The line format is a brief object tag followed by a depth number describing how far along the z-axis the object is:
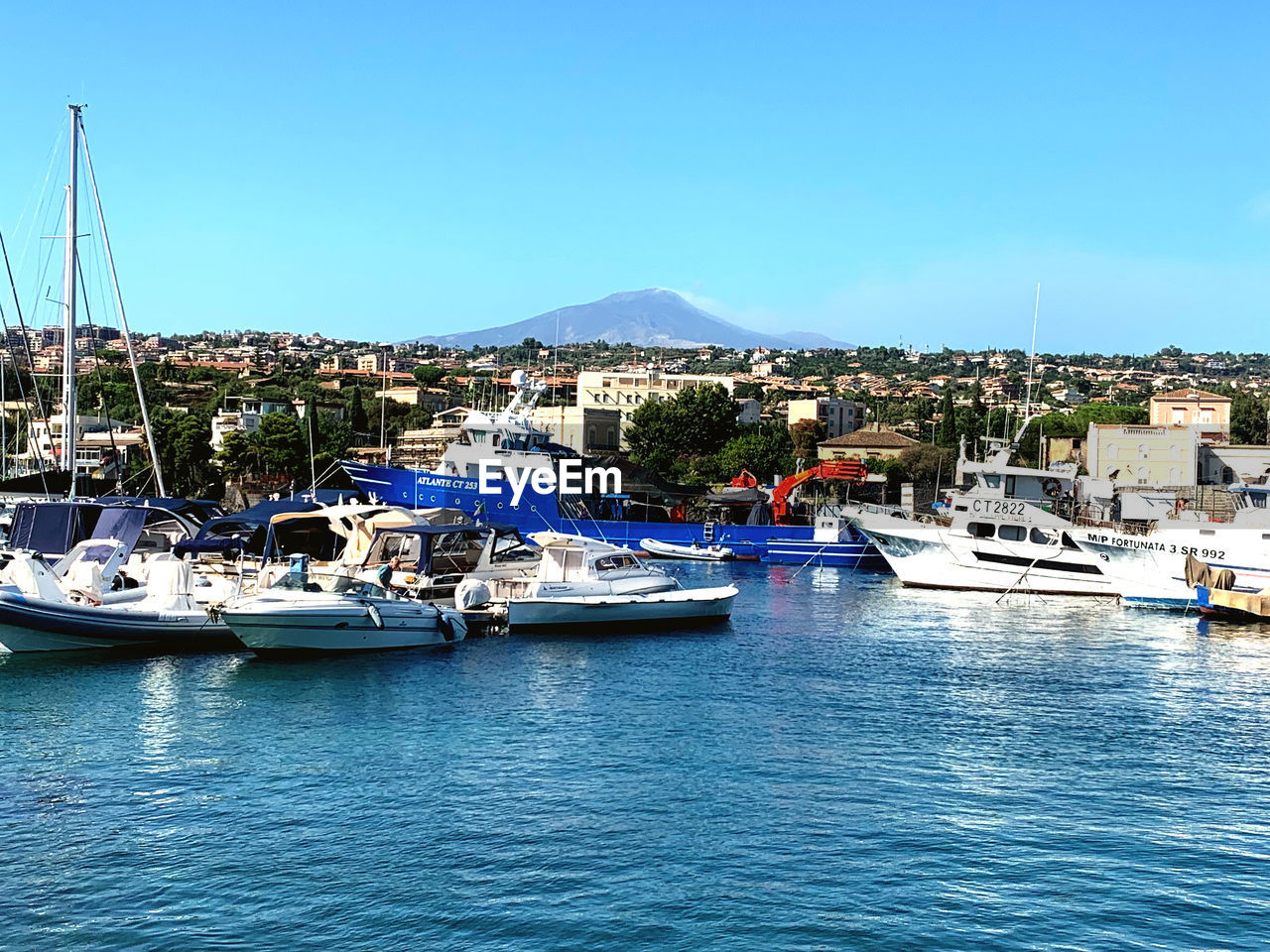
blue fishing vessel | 56.38
